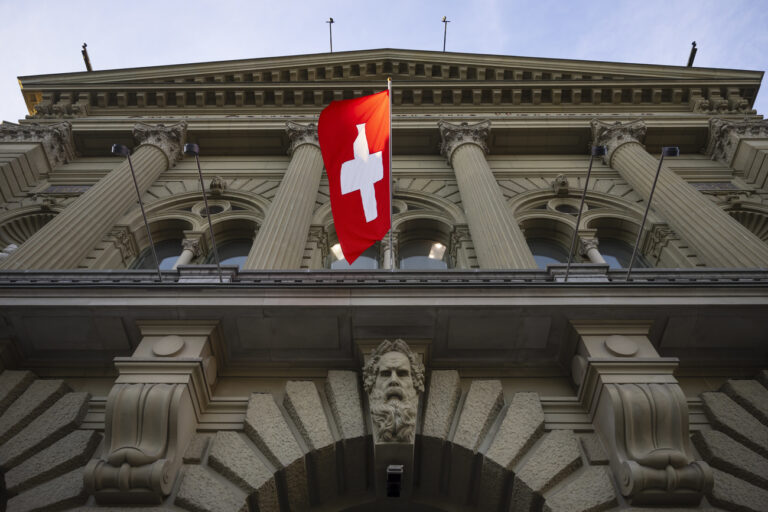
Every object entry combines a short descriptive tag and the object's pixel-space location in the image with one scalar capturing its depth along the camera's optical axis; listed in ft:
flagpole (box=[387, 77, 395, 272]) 32.50
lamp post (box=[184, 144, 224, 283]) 30.66
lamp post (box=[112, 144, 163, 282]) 30.44
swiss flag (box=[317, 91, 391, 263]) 33.22
